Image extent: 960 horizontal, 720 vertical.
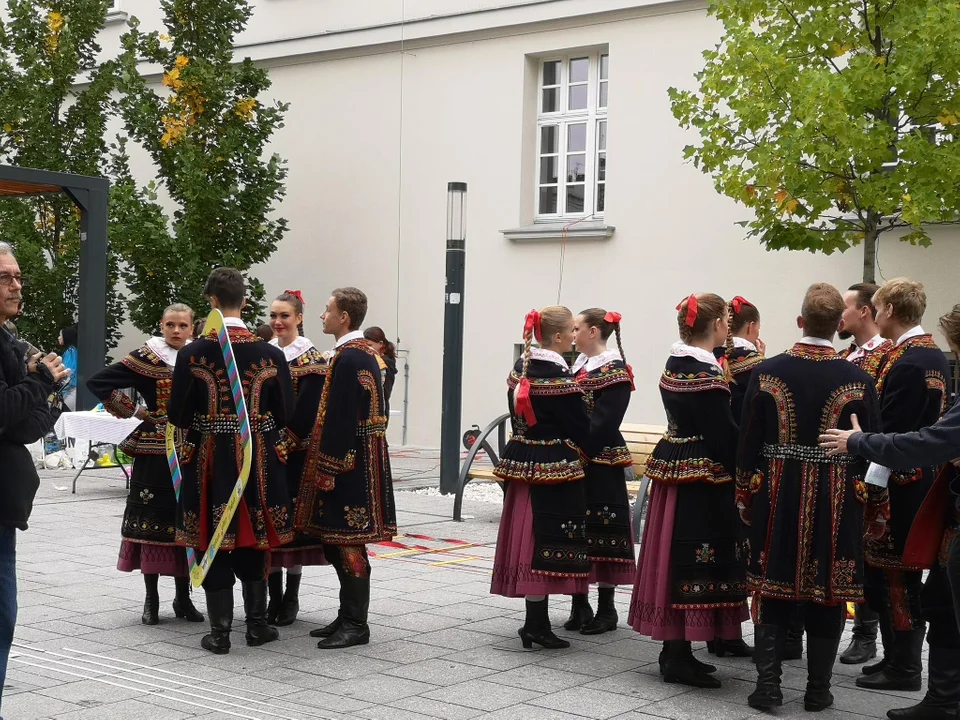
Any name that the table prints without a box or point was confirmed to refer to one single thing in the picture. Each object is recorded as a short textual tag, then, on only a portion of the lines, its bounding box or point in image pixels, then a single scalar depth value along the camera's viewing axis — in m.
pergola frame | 13.48
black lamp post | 12.92
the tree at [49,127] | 17.80
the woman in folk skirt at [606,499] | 7.17
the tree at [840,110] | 10.68
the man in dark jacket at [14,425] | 4.78
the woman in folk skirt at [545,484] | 6.78
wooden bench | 11.44
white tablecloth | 12.68
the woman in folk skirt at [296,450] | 7.28
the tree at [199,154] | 16.81
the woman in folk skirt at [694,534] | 6.07
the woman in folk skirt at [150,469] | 7.22
